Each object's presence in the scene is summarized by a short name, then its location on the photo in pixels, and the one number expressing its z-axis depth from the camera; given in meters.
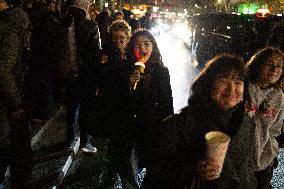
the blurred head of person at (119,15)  6.84
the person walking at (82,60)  3.15
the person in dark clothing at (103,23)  6.89
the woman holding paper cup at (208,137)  1.43
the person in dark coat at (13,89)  2.12
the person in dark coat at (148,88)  2.63
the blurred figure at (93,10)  7.62
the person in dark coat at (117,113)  2.64
